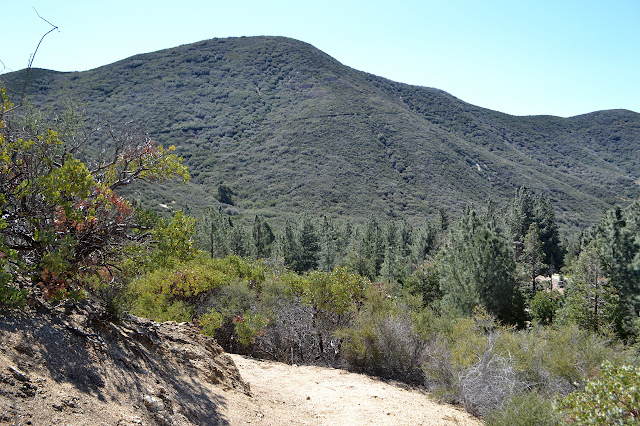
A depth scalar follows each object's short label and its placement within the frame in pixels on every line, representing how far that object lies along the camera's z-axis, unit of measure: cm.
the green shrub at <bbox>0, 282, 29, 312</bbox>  418
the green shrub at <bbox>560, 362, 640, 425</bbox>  433
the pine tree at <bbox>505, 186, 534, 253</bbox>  3876
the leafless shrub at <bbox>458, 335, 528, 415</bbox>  854
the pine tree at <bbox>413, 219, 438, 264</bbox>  3514
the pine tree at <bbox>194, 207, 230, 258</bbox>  3253
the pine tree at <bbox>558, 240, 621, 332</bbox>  1588
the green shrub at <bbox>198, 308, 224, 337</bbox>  1103
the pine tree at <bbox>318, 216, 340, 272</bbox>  3559
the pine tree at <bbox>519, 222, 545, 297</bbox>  2955
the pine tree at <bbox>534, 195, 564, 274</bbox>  4034
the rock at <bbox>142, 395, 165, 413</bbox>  490
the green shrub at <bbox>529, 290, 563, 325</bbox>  1985
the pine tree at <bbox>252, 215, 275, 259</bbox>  3638
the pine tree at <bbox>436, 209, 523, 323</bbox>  1781
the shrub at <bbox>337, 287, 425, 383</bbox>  1135
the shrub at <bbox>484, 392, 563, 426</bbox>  632
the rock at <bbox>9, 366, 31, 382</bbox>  396
